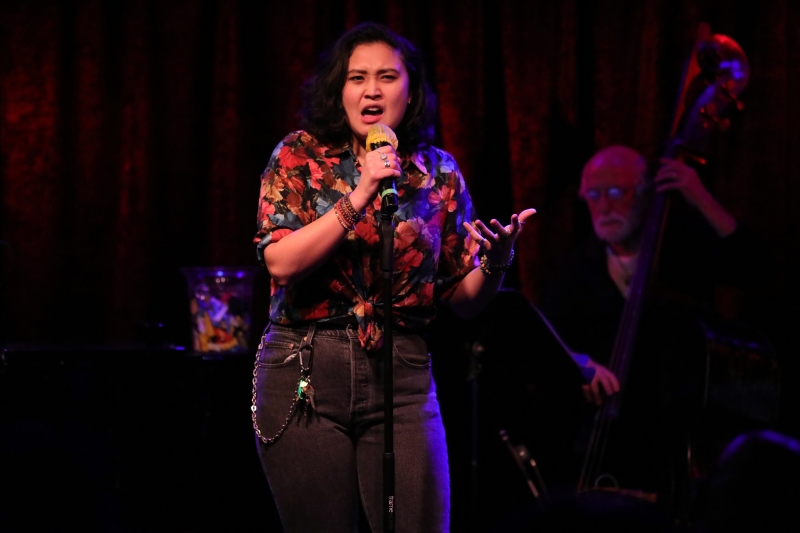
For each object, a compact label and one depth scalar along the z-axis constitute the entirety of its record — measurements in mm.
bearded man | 8014
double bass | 7802
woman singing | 7165
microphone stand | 7094
